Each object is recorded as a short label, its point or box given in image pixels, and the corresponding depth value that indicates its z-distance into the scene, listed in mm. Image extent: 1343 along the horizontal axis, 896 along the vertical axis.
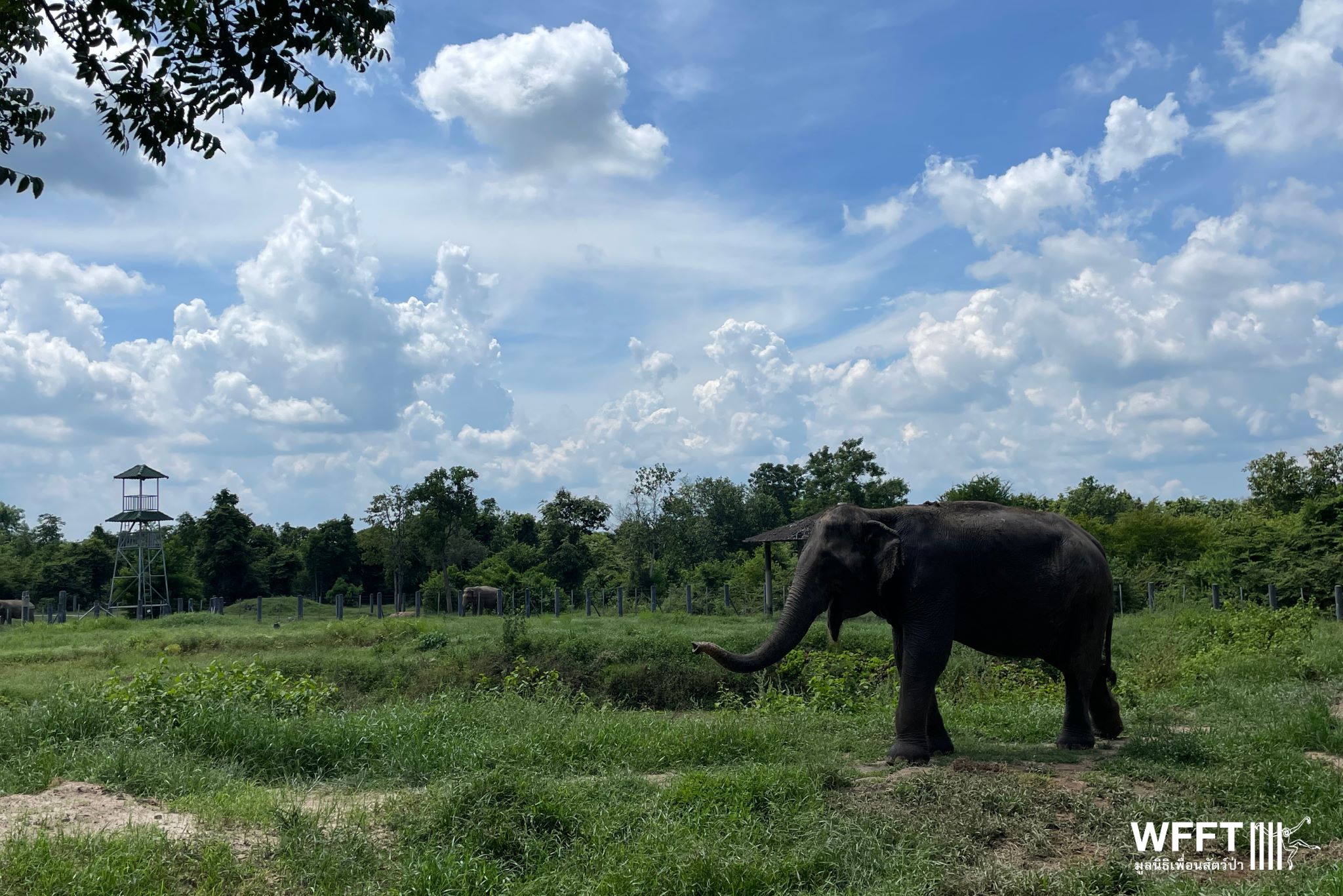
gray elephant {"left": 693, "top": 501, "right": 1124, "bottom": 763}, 9211
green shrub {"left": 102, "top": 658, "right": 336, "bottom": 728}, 10062
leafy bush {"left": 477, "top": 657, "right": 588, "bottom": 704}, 13320
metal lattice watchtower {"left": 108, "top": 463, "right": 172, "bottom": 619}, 43375
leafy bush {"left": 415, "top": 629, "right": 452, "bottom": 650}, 23625
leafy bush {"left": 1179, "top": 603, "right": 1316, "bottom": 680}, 15883
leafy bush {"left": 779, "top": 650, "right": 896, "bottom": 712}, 15422
